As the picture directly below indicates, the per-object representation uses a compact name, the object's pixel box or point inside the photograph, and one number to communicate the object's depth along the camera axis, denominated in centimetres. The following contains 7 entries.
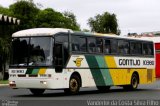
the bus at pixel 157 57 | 6125
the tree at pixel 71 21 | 7535
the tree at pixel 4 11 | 6669
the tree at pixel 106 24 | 8850
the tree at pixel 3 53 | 5238
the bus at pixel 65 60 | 2480
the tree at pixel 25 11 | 6262
